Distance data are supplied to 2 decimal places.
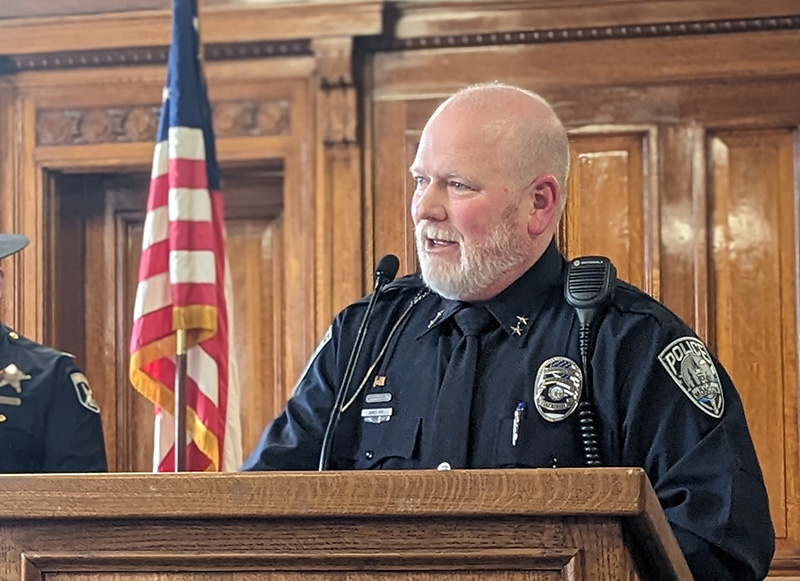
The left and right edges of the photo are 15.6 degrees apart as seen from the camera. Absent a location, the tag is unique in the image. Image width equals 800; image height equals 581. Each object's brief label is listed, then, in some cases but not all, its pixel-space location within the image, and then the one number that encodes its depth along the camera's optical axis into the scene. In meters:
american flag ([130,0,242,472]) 4.28
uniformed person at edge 4.13
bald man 3.05
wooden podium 2.52
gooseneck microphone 3.10
